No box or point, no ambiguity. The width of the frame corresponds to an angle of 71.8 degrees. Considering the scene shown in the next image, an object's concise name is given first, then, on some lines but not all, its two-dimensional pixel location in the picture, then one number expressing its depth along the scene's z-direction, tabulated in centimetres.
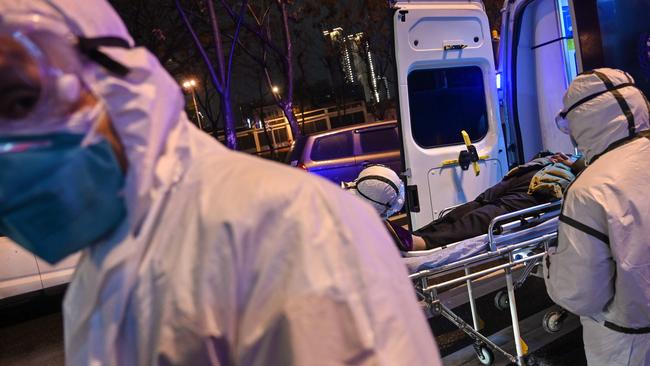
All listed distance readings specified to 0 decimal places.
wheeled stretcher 293
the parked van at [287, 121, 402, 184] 839
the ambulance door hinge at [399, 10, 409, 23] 384
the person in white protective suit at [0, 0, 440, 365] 66
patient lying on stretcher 327
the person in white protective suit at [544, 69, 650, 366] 191
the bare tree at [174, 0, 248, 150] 1173
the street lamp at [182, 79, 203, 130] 1667
